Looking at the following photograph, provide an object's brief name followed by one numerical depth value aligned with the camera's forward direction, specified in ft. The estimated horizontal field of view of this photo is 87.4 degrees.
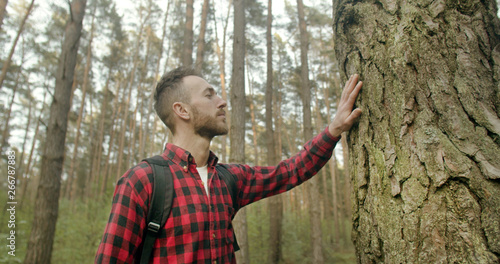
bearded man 4.11
